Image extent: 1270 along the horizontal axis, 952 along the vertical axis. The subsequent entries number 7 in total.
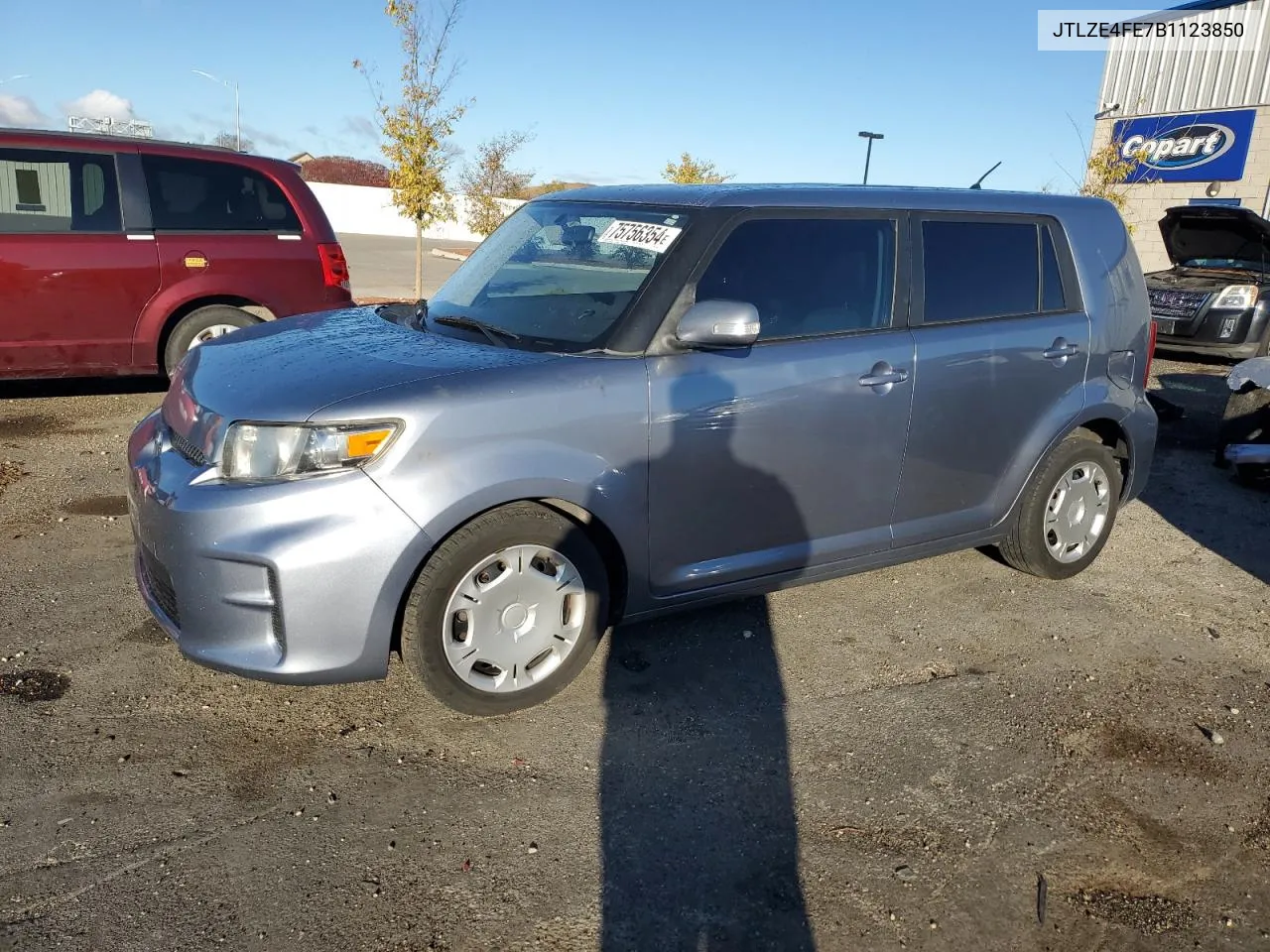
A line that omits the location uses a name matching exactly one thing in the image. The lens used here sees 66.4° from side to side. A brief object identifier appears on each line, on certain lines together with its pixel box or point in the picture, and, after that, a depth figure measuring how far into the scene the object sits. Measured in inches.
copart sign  864.3
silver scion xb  115.6
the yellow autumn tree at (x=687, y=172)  1026.1
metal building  854.5
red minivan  261.9
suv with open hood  431.8
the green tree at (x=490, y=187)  1013.8
